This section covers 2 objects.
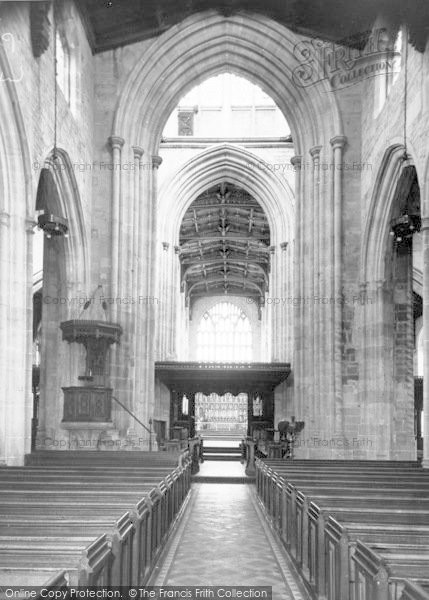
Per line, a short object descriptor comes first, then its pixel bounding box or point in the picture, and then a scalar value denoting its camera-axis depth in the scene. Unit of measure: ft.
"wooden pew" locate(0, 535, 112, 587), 12.29
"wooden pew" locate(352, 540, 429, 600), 11.83
